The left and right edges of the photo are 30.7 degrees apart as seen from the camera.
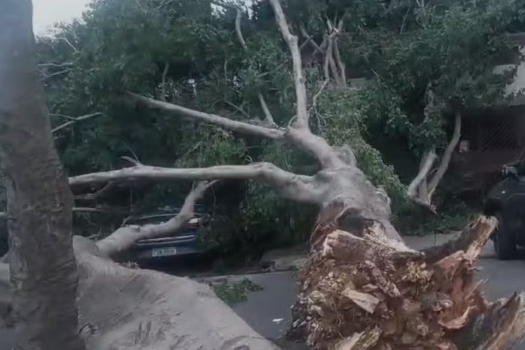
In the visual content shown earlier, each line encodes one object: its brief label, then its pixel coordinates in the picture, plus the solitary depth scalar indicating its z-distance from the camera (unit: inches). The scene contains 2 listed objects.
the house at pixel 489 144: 547.2
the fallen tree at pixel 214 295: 152.3
